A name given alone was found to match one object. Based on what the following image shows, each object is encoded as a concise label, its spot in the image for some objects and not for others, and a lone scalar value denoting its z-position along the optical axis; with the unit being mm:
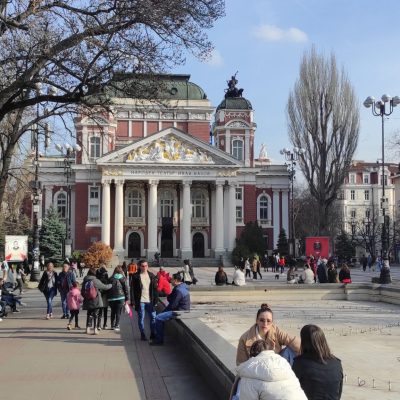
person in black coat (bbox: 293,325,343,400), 4664
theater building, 63688
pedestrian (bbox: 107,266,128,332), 14438
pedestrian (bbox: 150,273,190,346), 12430
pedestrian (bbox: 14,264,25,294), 24881
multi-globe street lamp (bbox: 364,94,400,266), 27562
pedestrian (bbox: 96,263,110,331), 14712
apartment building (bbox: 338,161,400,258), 102875
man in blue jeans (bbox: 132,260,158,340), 13133
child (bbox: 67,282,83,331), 14875
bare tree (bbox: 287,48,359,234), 50312
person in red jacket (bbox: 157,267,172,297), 14955
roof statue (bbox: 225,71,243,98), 75188
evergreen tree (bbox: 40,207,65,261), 53906
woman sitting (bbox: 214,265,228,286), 23792
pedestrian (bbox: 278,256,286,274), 48500
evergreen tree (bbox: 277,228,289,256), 63750
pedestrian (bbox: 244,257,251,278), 40022
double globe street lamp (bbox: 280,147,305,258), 43344
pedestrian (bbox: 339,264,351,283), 22391
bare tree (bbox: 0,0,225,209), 14242
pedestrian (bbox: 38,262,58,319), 17344
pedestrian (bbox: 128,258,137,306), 27359
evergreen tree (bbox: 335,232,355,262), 62412
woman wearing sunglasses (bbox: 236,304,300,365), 5863
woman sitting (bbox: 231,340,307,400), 4055
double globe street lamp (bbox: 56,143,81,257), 46912
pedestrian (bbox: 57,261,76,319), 17031
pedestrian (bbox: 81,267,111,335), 13875
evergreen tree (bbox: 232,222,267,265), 60141
